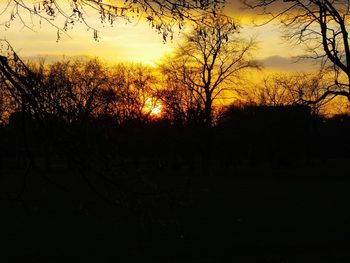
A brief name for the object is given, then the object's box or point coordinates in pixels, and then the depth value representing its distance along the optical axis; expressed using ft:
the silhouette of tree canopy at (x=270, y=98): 290.15
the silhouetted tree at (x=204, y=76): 220.02
